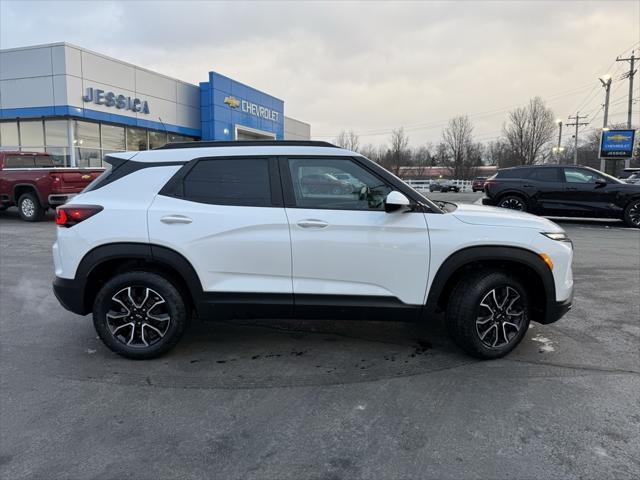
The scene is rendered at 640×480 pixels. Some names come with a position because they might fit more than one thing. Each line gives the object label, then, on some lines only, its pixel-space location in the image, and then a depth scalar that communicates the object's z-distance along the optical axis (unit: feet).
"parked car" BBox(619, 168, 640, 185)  101.31
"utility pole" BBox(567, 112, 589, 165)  234.58
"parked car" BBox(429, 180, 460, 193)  169.37
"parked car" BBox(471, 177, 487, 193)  149.40
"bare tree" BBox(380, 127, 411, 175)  234.17
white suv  12.25
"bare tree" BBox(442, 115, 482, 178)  257.96
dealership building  67.10
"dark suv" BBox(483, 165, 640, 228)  41.60
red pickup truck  41.34
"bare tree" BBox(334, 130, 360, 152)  234.27
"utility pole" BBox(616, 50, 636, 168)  116.67
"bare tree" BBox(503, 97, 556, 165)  223.92
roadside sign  108.88
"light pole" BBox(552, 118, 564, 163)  202.40
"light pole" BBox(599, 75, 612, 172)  125.04
